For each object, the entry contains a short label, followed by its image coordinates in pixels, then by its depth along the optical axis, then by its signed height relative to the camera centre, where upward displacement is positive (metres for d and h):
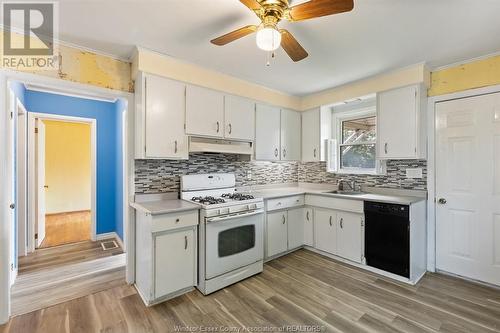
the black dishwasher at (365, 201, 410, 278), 2.58 -0.83
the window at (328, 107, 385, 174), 3.49 +0.33
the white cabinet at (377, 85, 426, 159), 2.73 +0.51
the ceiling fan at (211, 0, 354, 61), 1.34 +0.93
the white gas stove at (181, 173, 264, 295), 2.39 -0.74
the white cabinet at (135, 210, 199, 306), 2.16 -0.86
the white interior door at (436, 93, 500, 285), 2.48 -0.25
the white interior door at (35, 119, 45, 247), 3.59 -0.24
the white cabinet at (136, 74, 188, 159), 2.40 +0.50
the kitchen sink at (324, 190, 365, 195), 3.41 -0.40
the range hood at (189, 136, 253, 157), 2.69 +0.24
